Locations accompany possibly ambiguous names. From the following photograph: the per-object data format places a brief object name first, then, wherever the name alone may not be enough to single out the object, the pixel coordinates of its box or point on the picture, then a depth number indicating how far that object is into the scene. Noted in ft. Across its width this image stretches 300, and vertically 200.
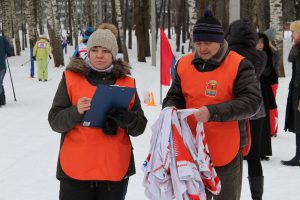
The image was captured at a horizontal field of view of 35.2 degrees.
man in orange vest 9.97
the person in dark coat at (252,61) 14.05
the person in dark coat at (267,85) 18.60
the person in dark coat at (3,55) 38.23
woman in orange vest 10.05
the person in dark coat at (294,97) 20.27
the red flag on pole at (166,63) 39.03
